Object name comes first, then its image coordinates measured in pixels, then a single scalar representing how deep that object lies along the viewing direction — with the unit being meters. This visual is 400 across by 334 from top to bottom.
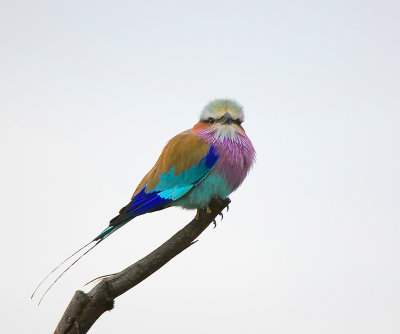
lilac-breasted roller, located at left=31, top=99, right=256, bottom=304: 9.12
